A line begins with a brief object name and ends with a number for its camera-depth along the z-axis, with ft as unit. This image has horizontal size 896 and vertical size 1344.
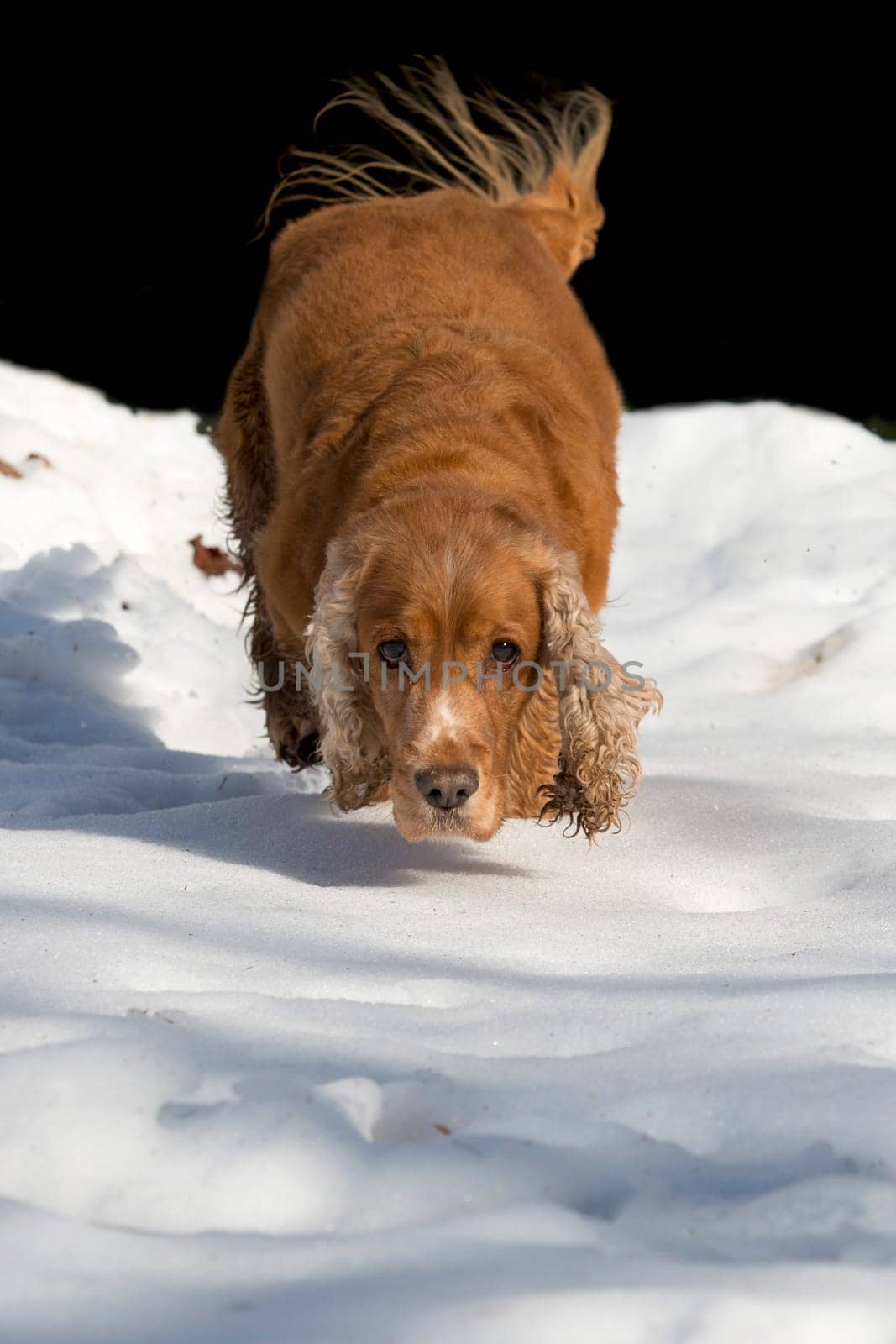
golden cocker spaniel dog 18.69
